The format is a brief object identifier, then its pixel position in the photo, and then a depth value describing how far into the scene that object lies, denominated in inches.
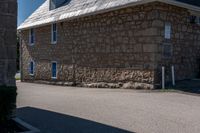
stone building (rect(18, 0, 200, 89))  413.4
